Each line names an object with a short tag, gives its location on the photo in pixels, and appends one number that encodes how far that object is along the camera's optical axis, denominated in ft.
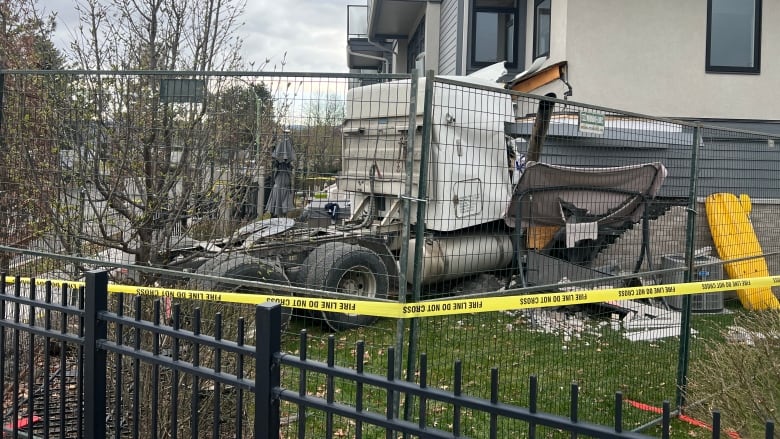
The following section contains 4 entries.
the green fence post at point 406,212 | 11.66
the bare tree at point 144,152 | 14.69
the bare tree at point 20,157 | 16.12
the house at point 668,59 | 36.52
